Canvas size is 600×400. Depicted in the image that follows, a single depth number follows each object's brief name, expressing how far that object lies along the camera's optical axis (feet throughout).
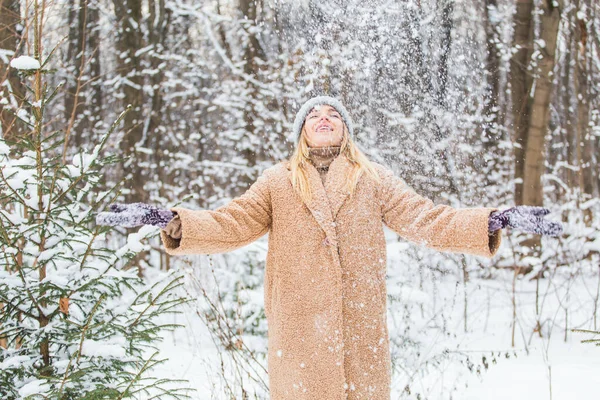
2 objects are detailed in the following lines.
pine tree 7.36
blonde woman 6.95
